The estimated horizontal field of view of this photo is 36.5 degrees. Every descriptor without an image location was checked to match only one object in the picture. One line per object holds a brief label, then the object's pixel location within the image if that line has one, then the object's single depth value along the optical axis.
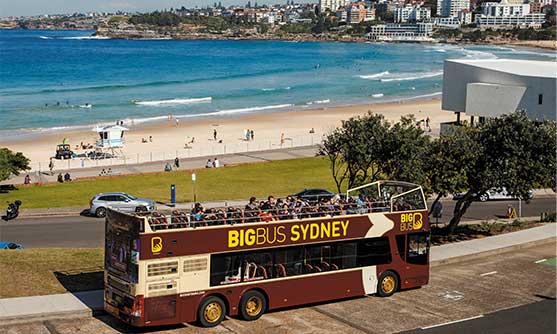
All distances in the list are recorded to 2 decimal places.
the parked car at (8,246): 27.27
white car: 40.55
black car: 36.67
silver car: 36.28
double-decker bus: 18.25
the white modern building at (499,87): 46.53
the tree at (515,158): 27.97
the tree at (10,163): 42.06
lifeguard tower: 60.59
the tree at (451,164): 28.56
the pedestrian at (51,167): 52.06
